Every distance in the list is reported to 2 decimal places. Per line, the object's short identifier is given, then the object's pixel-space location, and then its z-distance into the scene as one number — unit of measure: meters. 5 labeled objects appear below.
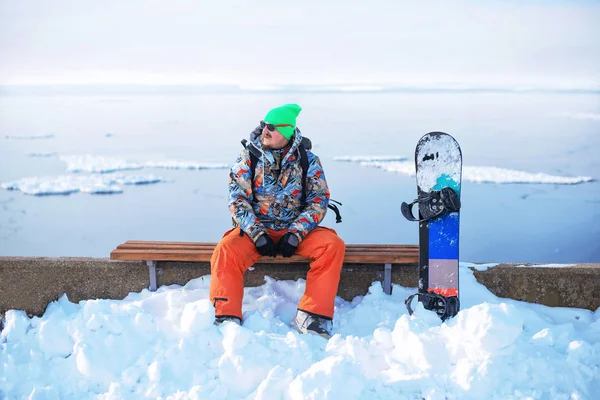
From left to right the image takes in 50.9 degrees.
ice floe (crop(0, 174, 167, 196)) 11.09
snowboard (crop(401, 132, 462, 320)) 3.80
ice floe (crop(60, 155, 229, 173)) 12.48
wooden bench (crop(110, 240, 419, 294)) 4.00
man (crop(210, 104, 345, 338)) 3.65
